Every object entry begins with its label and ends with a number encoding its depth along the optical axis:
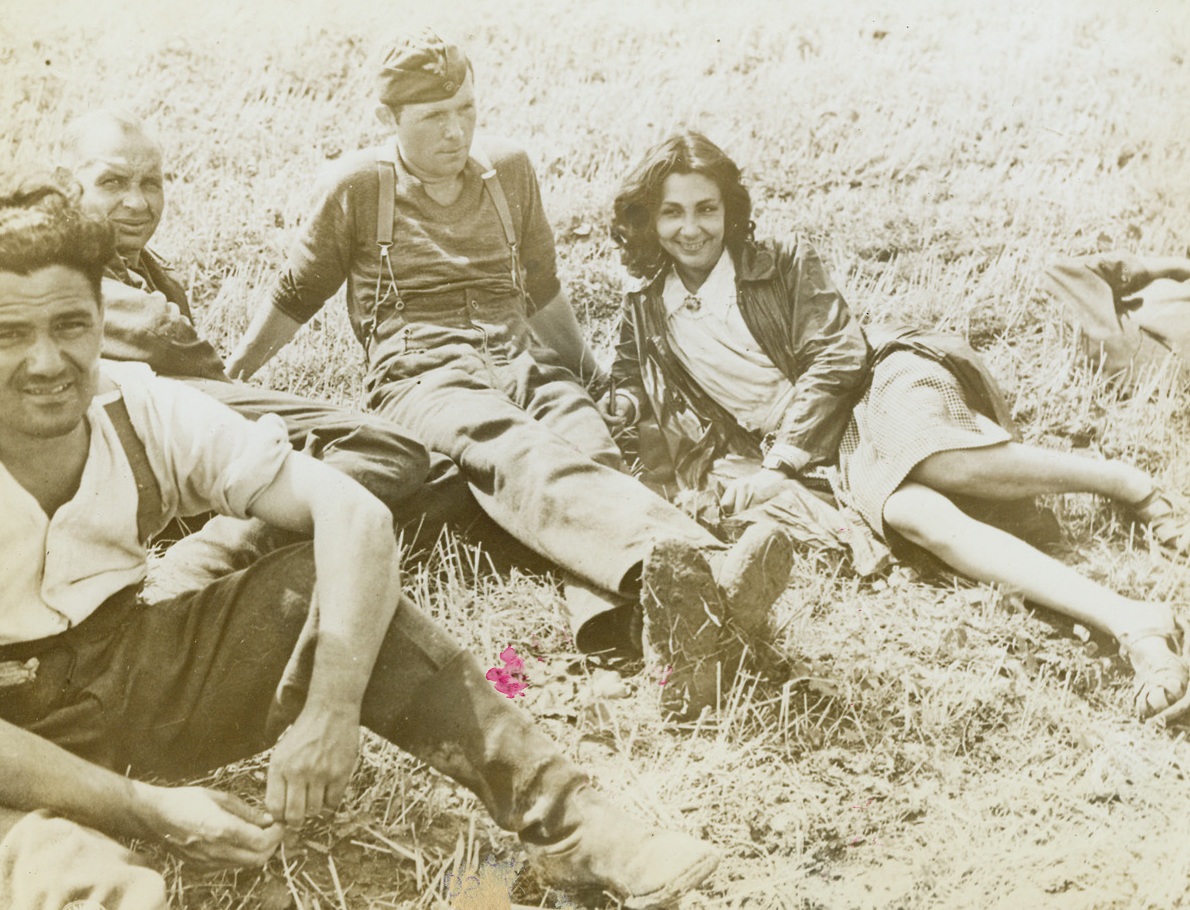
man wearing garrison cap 3.09
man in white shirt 2.65
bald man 2.96
